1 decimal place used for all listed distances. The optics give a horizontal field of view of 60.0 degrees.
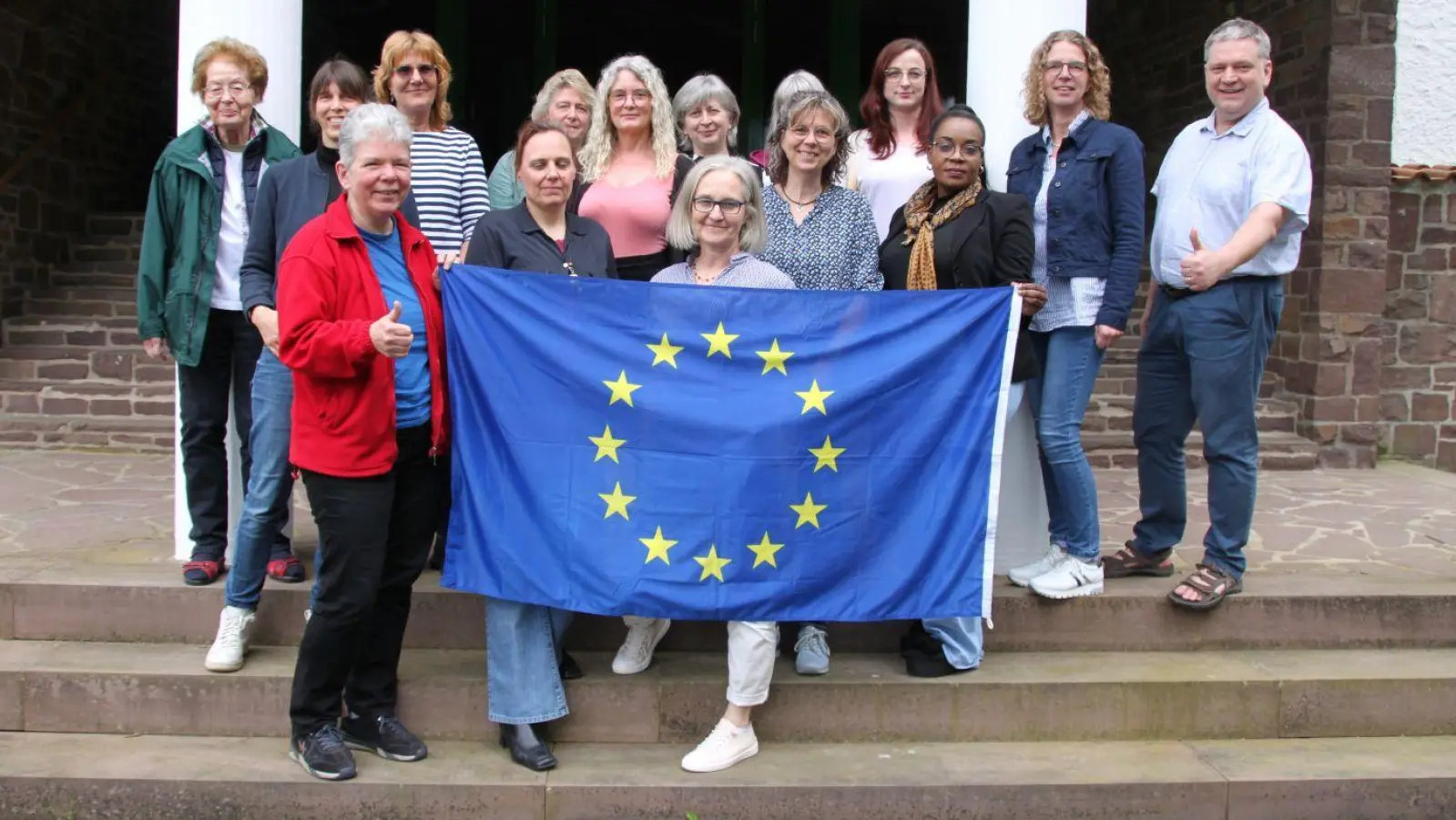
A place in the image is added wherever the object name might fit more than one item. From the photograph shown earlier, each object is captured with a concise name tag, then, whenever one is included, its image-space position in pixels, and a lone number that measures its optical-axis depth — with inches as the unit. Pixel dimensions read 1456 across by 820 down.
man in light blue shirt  161.0
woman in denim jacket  163.5
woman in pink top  167.8
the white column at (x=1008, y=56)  186.5
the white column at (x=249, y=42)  181.0
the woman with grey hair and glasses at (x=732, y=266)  146.4
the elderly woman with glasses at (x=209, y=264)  165.5
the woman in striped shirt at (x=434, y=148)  166.6
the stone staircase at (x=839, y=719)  142.1
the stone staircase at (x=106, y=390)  313.1
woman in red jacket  130.4
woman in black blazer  156.8
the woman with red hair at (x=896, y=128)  173.5
